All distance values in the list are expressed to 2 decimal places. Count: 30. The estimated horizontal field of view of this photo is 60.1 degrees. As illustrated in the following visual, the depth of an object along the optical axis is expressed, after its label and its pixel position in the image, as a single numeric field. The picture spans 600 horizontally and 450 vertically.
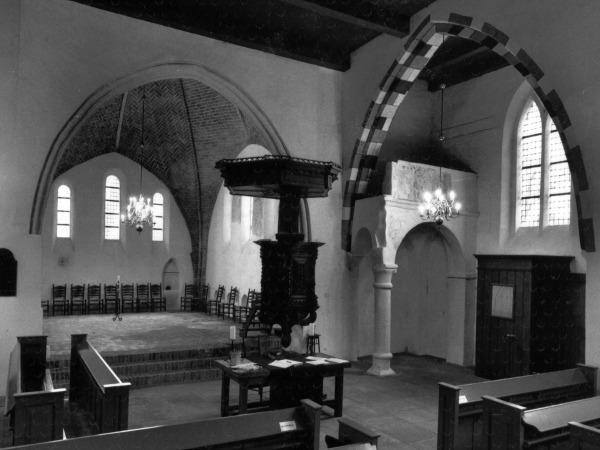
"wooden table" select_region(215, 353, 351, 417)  6.53
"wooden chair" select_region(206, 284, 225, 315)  15.86
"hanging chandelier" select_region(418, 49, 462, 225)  9.02
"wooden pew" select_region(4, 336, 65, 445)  4.38
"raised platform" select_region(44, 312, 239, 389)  8.95
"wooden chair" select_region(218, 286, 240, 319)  14.88
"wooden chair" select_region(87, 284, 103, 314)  16.05
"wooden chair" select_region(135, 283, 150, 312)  16.53
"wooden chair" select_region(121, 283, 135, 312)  16.41
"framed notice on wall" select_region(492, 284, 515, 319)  9.62
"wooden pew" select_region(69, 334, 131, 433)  4.91
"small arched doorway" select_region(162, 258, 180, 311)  17.61
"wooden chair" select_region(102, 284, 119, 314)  15.96
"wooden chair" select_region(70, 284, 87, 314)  15.73
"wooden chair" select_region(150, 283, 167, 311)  16.92
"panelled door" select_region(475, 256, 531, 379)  9.34
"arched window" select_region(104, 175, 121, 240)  16.88
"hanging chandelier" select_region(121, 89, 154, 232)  13.50
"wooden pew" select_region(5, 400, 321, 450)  3.86
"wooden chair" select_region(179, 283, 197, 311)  17.09
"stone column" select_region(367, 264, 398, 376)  10.30
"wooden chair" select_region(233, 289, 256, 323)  13.81
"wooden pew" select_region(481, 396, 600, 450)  4.63
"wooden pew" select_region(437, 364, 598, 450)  5.43
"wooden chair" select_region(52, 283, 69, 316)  15.34
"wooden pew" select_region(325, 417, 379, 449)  4.05
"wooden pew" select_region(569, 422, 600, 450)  3.91
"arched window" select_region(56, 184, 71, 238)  16.00
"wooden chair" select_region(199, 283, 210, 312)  16.89
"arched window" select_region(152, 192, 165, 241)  17.55
